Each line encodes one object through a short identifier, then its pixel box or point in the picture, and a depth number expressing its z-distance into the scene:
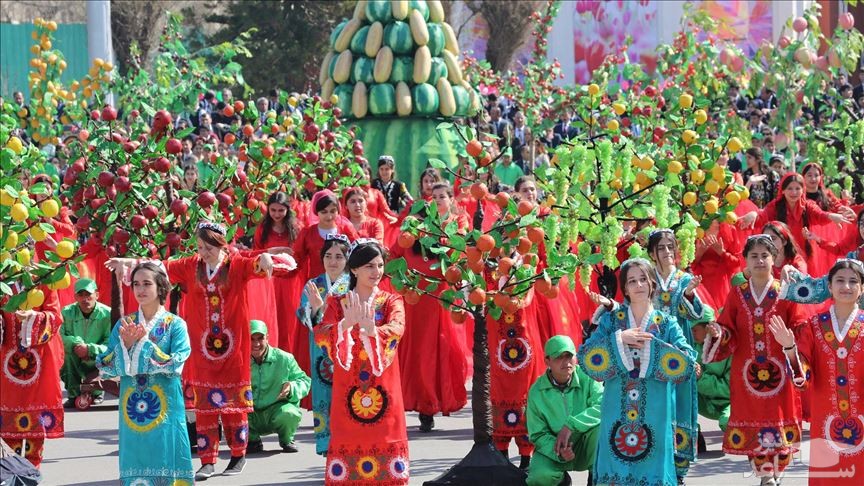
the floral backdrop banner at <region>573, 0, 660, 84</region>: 34.00
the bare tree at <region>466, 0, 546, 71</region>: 35.91
